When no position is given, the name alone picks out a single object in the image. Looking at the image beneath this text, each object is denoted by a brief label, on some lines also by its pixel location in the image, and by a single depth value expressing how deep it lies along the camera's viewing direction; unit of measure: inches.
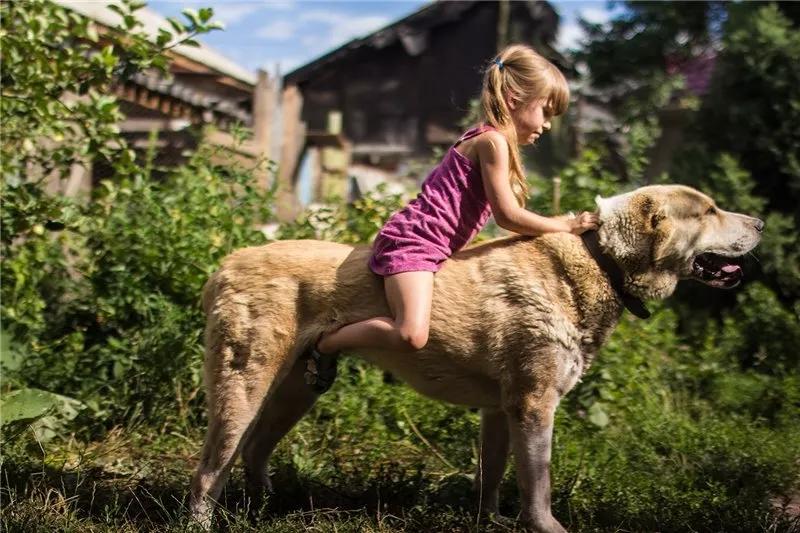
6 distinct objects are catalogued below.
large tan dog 148.9
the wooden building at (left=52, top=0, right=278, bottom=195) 371.6
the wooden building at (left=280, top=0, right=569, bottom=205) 828.0
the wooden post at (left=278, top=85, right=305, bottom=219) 435.2
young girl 148.8
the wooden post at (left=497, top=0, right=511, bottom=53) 746.2
